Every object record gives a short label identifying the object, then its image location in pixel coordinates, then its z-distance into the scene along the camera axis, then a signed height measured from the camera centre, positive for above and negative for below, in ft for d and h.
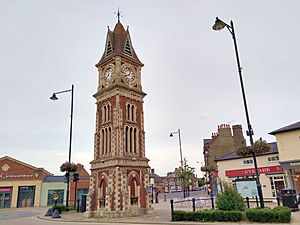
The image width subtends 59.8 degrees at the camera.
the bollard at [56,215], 70.18 -4.65
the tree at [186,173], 149.56 +10.81
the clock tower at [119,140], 70.28 +15.46
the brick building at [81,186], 163.02 +6.09
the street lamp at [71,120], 81.31 +23.77
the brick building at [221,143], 161.99 +28.56
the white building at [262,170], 89.10 +6.93
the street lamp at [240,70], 45.21 +21.86
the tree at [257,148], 47.96 +7.31
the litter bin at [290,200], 55.77 -2.53
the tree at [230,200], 46.01 -1.73
